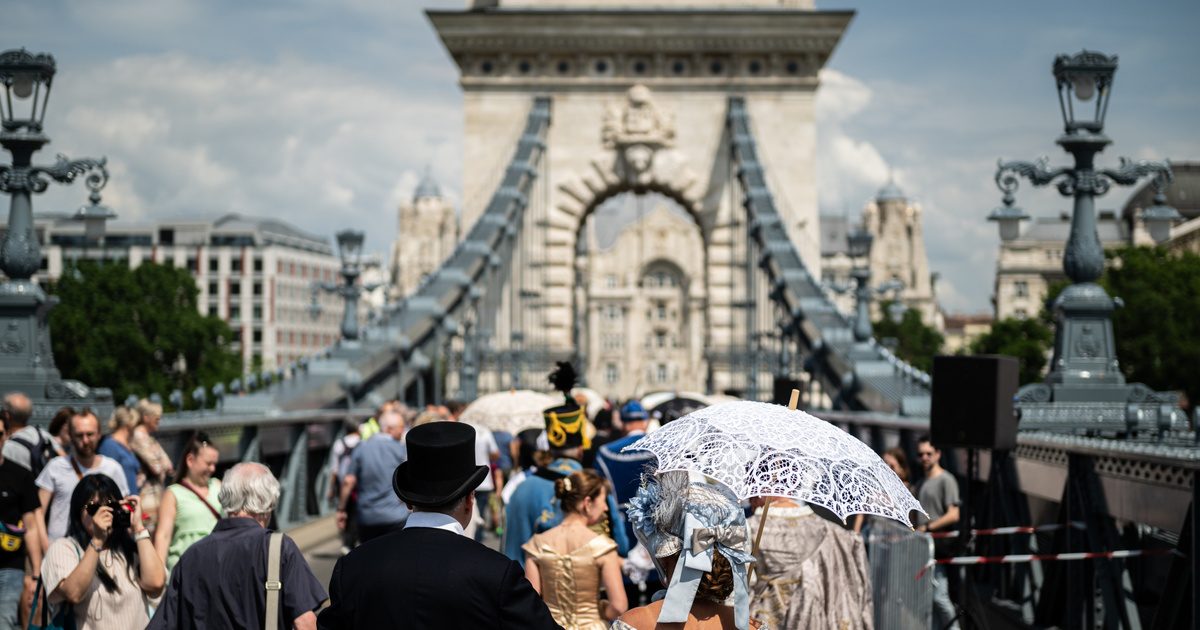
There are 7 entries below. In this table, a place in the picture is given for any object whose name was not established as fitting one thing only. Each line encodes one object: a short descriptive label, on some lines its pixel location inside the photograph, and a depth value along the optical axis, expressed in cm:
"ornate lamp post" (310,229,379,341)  2466
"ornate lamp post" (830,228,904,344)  2384
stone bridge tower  3628
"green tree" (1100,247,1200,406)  5378
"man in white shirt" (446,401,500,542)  1334
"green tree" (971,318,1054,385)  6550
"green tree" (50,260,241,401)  6512
